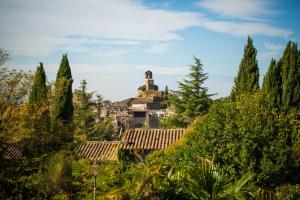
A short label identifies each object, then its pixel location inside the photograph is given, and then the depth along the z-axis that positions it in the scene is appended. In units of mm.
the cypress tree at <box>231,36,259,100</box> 29078
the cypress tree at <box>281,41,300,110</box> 24547
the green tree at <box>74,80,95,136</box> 39438
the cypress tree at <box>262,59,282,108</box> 25594
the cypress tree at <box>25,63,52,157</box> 21375
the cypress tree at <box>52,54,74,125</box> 27938
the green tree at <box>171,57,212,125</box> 33531
